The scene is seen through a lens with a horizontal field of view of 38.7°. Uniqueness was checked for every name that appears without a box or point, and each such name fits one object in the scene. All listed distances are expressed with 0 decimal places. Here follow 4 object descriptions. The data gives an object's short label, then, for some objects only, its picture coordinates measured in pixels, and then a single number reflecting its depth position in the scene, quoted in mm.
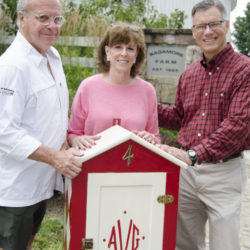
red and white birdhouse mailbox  1742
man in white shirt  1761
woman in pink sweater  2107
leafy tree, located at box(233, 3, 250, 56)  26058
